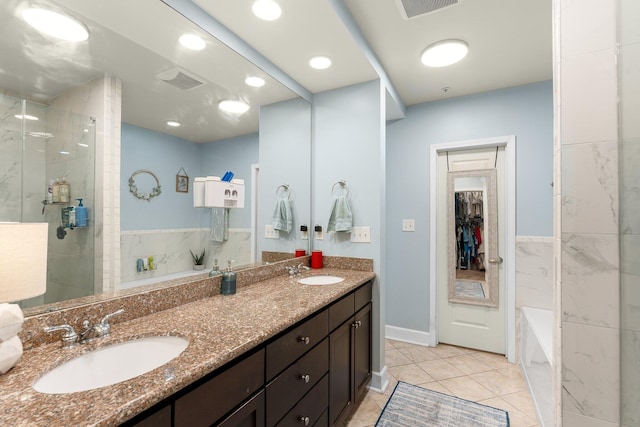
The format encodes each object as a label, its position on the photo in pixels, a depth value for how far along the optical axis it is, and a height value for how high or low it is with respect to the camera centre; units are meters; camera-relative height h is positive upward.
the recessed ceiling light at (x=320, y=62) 2.04 +1.09
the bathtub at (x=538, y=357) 1.73 -0.94
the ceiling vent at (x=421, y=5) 1.67 +1.21
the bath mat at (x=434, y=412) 1.86 -1.29
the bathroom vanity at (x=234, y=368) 0.67 -0.43
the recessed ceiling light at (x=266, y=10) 1.52 +1.09
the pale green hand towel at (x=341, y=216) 2.34 +0.00
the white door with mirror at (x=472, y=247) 2.80 -0.30
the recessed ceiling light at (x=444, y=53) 2.08 +1.19
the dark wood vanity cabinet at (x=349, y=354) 1.63 -0.85
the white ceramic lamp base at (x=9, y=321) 0.76 -0.28
